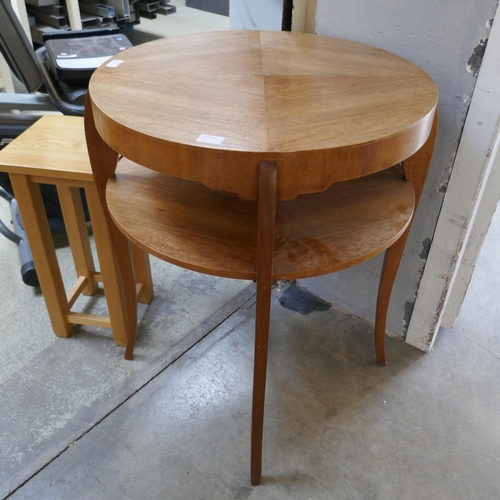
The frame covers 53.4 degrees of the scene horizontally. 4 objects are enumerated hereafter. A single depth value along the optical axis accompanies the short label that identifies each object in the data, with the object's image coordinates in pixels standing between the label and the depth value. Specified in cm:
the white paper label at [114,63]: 112
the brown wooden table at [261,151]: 84
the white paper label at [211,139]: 83
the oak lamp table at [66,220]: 129
